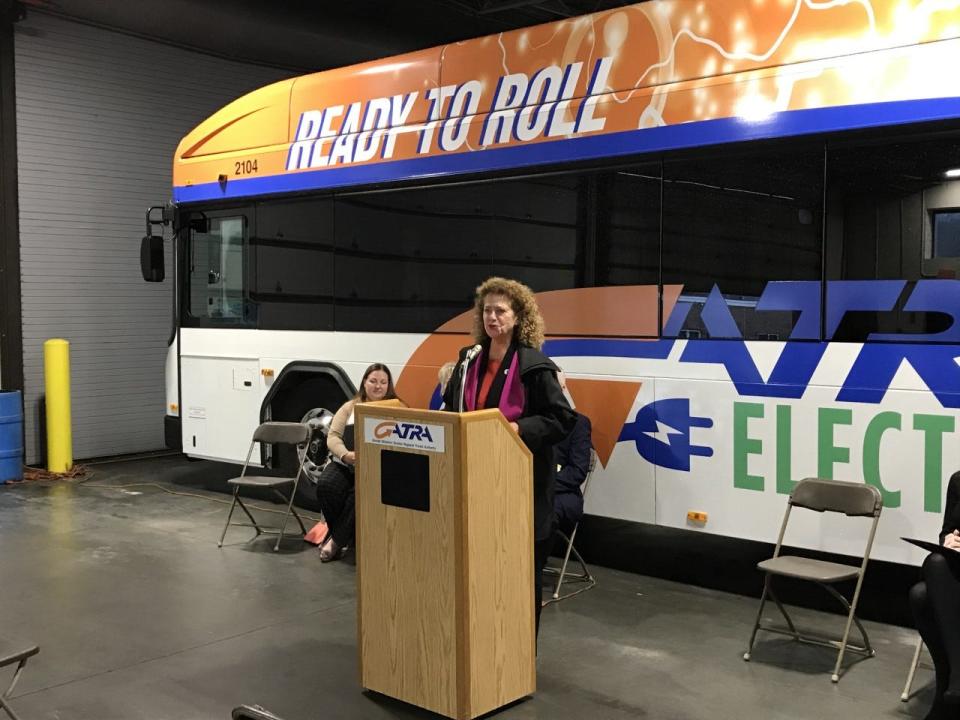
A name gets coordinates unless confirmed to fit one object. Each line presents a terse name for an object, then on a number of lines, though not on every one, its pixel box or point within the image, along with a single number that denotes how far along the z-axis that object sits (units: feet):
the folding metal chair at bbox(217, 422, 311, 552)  21.35
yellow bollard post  30.17
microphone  13.38
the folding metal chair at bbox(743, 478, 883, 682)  13.99
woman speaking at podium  12.89
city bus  14.76
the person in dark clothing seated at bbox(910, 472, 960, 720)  11.19
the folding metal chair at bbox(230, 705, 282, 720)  7.46
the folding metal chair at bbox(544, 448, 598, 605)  17.46
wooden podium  11.85
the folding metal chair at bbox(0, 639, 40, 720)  9.84
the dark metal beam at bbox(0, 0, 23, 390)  30.17
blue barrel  28.86
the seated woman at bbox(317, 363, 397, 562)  19.97
